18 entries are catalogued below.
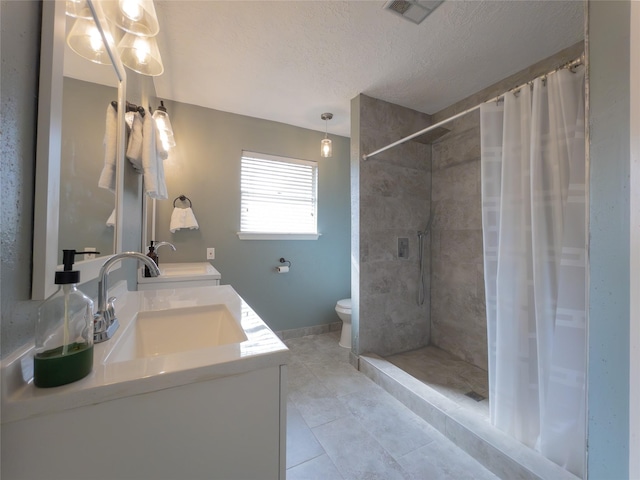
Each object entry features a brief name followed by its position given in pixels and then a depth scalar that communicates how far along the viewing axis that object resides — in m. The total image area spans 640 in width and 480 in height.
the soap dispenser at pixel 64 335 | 0.47
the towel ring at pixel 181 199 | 2.33
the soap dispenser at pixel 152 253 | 1.86
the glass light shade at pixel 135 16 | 1.00
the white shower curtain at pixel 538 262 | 1.10
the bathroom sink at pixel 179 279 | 1.69
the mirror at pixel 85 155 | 0.67
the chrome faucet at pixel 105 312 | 0.69
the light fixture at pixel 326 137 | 2.34
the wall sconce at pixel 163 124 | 1.69
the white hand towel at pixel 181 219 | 2.25
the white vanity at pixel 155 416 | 0.45
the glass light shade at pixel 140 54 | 1.10
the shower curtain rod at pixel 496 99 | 1.10
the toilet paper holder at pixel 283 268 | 2.70
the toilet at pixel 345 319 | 2.51
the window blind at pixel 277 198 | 2.63
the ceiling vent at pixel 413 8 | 1.37
